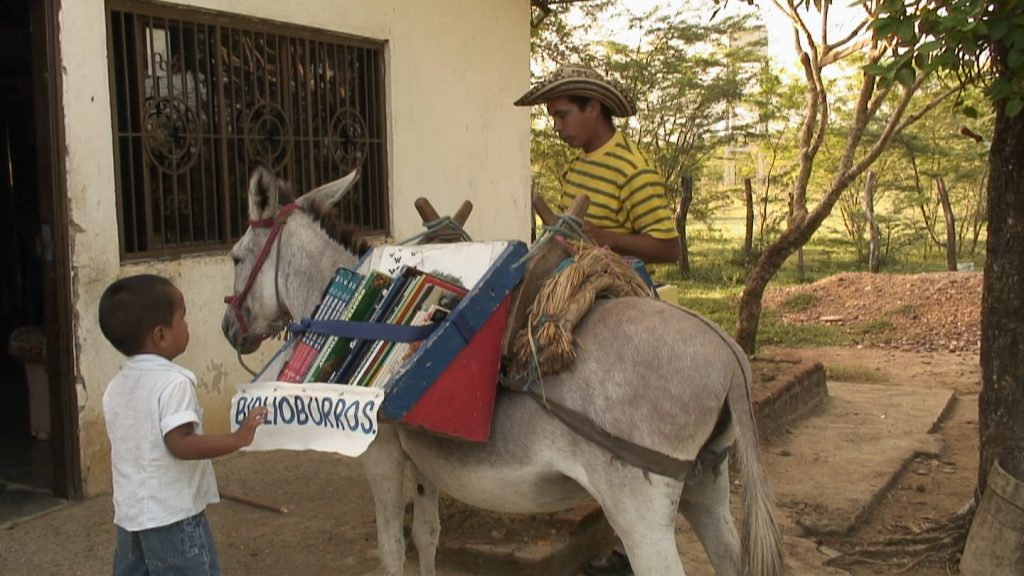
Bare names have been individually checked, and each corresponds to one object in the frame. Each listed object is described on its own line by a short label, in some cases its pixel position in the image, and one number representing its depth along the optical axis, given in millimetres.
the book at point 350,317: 2781
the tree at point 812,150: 7895
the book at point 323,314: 2840
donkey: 2607
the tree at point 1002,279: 3861
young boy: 2498
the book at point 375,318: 2725
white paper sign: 2572
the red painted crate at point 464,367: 2570
